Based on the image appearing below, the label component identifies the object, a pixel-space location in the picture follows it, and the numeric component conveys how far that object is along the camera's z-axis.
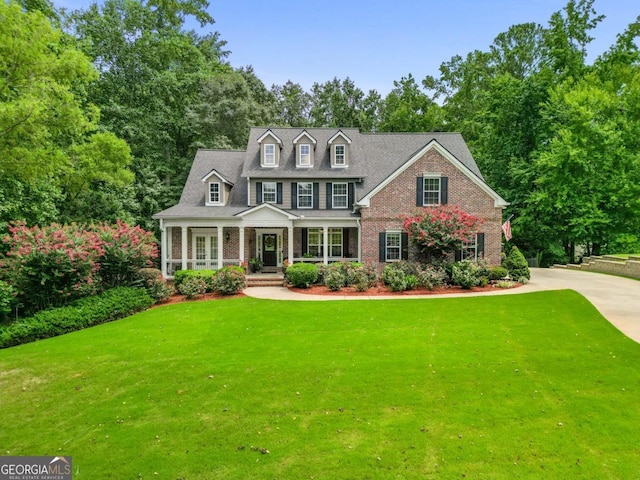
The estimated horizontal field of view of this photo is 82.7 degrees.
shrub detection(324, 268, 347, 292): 16.91
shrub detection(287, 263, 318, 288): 17.56
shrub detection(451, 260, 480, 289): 16.73
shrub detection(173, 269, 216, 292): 17.14
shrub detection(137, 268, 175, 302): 16.00
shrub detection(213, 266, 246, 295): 16.59
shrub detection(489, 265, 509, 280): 17.64
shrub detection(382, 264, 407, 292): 16.36
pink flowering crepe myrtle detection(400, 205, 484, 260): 17.95
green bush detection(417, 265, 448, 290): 16.69
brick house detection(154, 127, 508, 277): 19.58
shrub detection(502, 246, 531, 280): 18.03
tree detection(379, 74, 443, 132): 40.06
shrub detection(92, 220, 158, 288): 15.72
